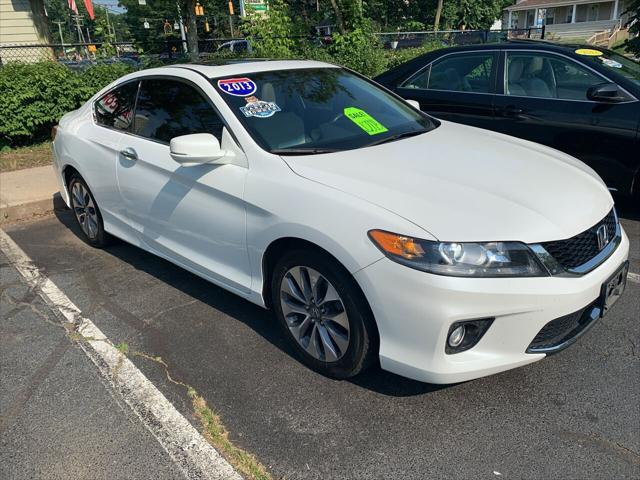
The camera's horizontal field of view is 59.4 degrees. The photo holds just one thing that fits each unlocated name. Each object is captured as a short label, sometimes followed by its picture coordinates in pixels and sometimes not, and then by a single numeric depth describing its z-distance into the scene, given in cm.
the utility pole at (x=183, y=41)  1063
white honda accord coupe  239
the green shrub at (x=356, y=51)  1097
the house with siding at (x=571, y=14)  5044
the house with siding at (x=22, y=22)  1485
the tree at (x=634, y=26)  967
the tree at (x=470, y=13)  4594
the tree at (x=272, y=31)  980
